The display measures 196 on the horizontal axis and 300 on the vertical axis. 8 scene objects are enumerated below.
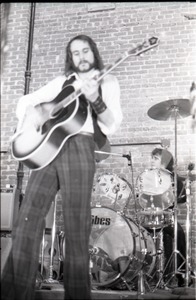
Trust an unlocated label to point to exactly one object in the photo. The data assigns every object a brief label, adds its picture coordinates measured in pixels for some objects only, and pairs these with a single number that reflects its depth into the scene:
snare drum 3.87
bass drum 3.71
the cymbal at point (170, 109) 4.04
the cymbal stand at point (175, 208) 3.61
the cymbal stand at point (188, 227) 3.60
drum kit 3.73
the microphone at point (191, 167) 4.03
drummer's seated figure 4.13
